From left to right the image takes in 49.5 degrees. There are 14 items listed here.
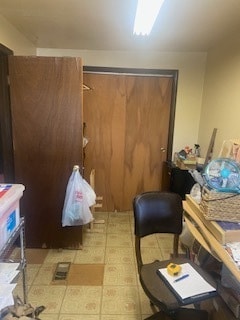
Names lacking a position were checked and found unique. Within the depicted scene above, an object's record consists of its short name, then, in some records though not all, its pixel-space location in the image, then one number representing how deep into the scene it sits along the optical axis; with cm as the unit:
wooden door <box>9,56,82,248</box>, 242
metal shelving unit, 138
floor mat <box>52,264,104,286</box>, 229
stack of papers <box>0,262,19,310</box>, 119
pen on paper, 153
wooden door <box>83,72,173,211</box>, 362
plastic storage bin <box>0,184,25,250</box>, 129
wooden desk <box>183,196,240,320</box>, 130
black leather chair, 163
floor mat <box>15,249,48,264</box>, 259
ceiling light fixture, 168
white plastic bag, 255
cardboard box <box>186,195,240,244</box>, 139
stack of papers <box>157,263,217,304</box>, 138
